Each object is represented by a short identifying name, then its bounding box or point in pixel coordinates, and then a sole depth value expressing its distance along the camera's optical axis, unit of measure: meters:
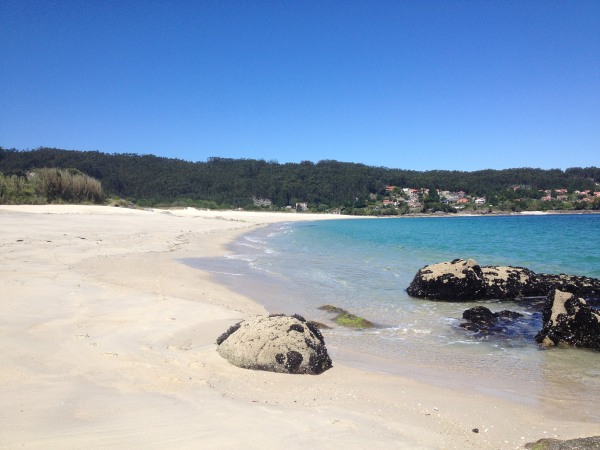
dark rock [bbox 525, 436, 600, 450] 3.37
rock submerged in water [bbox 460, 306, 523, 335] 8.30
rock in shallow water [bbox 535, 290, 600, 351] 7.22
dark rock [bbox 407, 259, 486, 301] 11.29
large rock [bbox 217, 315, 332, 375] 5.32
